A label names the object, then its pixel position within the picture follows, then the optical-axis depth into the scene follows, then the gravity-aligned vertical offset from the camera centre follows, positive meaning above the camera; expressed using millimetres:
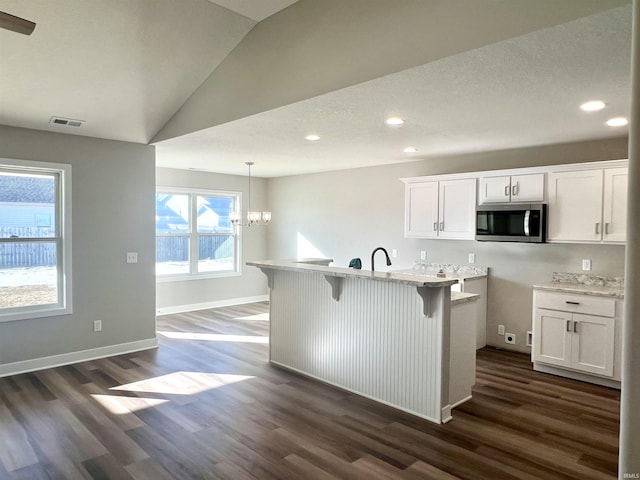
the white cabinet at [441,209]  5297 +275
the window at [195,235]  7410 -114
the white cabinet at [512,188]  4730 +479
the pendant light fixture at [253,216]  6578 +195
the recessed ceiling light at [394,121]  3737 +954
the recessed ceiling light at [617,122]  3680 +952
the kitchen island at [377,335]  3354 -921
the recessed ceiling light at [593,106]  3217 +953
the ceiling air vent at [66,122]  4328 +1063
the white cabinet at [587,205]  4195 +265
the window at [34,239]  4488 -127
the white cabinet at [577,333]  4105 -996
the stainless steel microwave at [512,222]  4664 +100
